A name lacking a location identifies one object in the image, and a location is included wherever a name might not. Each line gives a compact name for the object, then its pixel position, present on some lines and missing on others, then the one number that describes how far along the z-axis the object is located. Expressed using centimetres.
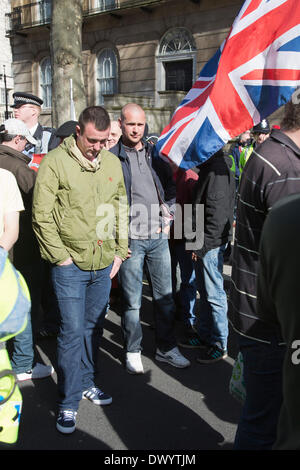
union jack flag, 307
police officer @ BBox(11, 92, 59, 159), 483
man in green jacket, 288
